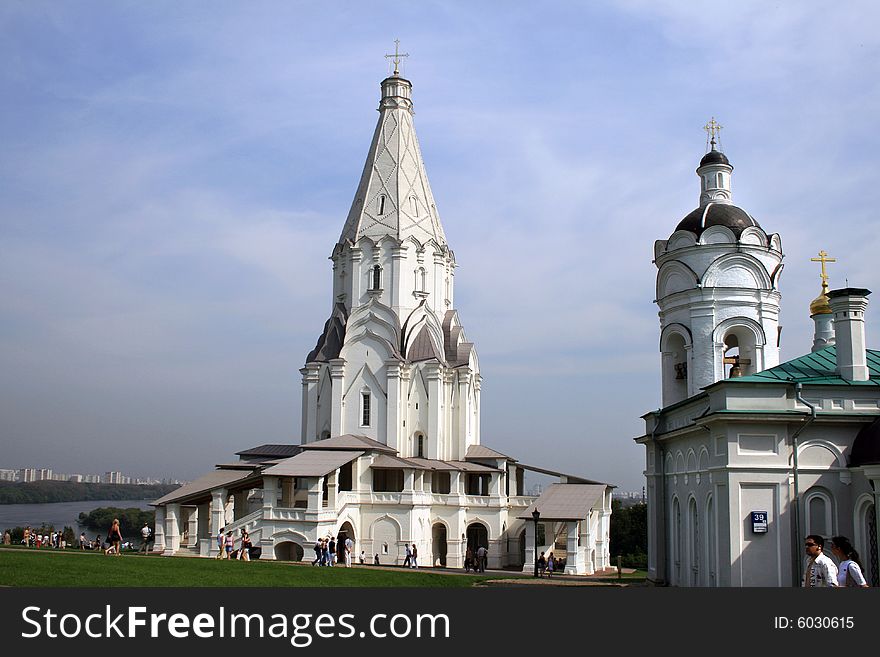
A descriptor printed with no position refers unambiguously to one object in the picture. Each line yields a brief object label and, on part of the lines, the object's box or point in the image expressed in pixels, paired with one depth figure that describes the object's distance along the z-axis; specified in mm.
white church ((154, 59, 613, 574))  38875
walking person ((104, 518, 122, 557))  27438
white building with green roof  17328
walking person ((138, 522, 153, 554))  34219
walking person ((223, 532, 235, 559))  32866
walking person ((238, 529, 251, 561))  31094
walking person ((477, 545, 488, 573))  40012
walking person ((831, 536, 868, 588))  10812
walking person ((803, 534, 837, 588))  10852
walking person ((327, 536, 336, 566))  30856
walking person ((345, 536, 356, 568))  33156
